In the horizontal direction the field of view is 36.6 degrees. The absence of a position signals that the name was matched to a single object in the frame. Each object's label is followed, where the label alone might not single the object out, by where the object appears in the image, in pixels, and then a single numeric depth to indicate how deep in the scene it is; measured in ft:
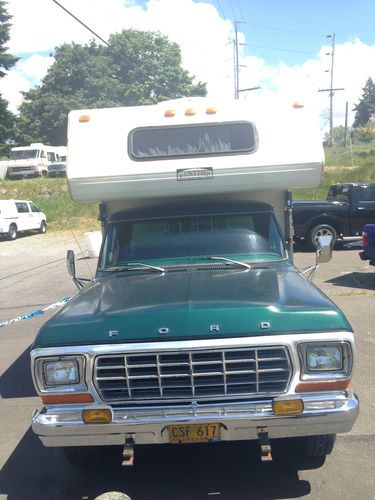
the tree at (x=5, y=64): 134.00
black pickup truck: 51.49
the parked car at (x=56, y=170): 128.75
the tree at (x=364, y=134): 195.21
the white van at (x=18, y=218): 82.94
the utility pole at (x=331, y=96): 185.26
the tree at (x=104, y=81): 196.24
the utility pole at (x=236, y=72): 150.52
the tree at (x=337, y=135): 249.38
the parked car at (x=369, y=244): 35.17
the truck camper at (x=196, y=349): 11.85
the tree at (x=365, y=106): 337.11
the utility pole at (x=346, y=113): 177.06
